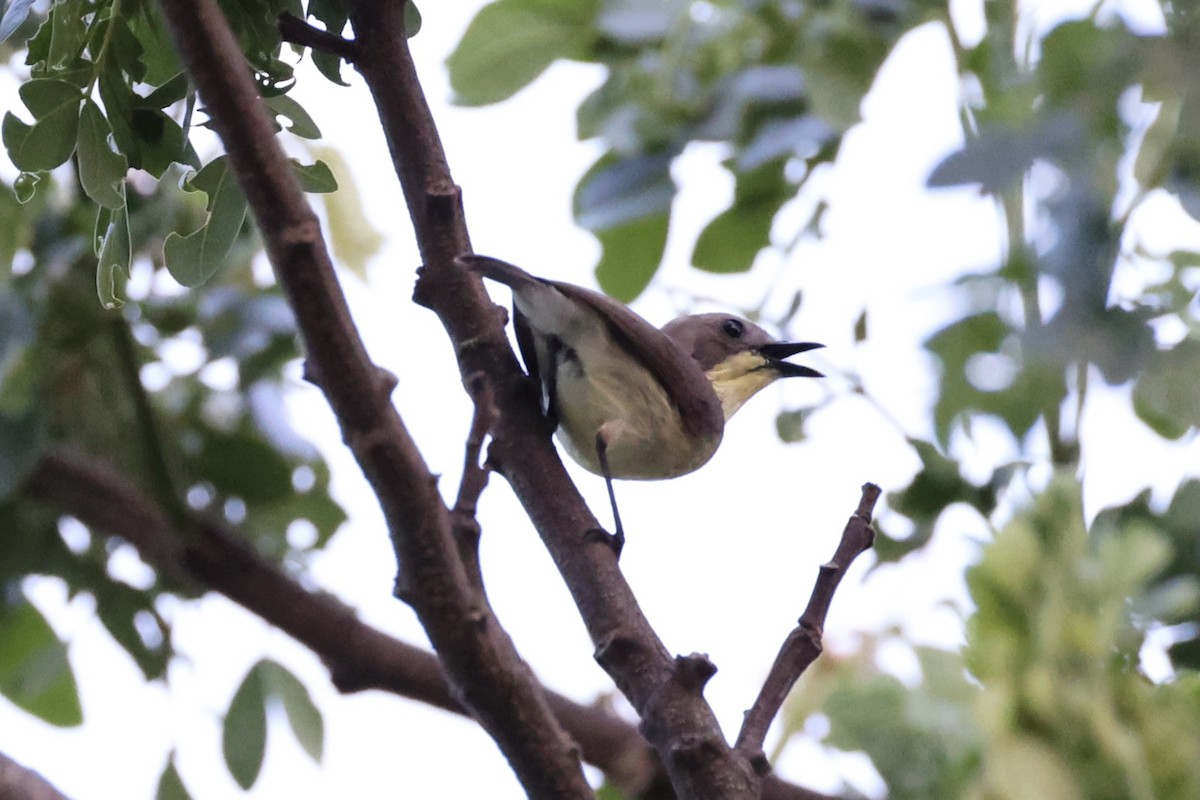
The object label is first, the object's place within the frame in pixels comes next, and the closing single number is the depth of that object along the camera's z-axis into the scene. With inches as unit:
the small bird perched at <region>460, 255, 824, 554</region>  130.2
